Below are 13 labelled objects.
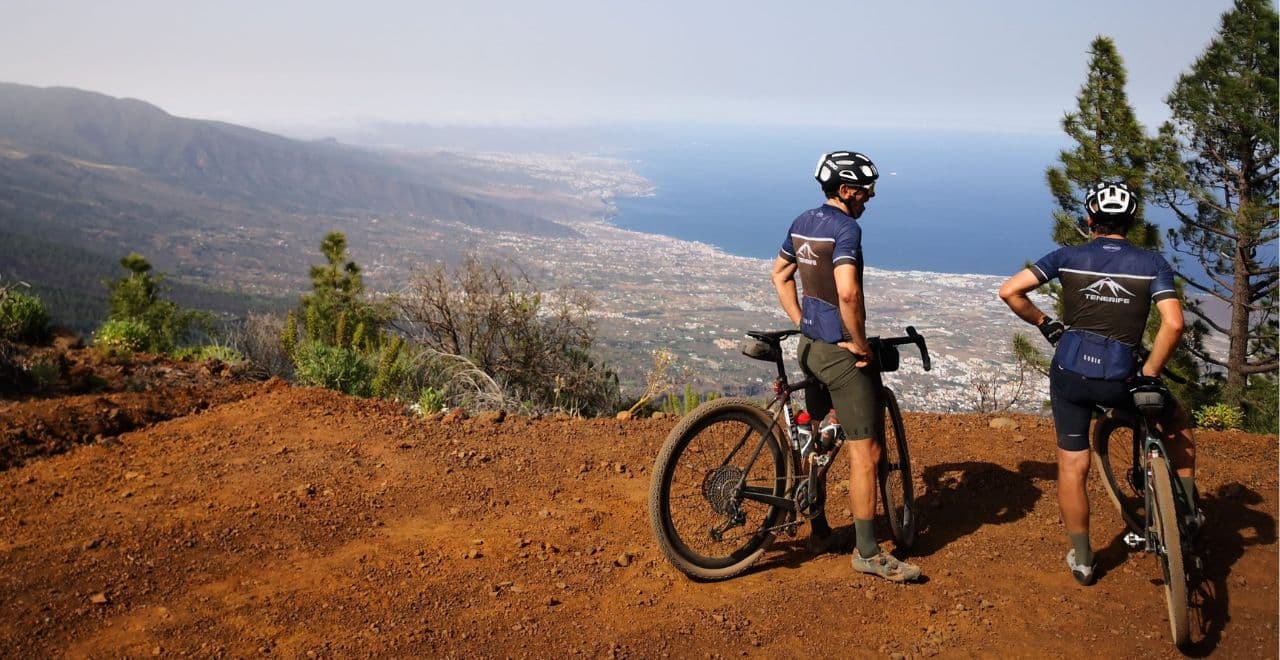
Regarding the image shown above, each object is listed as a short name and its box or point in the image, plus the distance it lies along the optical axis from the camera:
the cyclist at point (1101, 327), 4.01
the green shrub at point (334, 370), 8.88
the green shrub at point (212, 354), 9.86
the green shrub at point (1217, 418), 8.62
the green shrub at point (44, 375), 7.97
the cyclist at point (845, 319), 4.02
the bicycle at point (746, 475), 4.25
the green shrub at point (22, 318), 9.84
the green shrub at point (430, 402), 7.61
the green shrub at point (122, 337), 10.20
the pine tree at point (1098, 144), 16.92
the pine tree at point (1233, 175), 15.75
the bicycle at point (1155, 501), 3.86
